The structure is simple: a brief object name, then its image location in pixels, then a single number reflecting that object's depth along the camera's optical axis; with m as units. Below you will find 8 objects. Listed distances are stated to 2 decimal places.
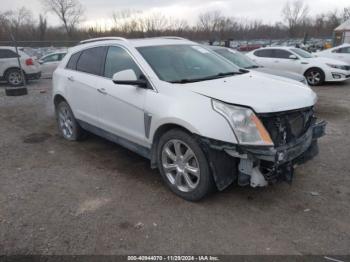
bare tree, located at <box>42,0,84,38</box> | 59.76
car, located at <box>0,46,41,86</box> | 13.52
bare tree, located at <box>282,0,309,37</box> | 64.38
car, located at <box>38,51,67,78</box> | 16.81
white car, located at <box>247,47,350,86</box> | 12.52
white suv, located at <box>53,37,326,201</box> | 3.28
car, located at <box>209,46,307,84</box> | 8.16
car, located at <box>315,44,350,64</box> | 16.20
